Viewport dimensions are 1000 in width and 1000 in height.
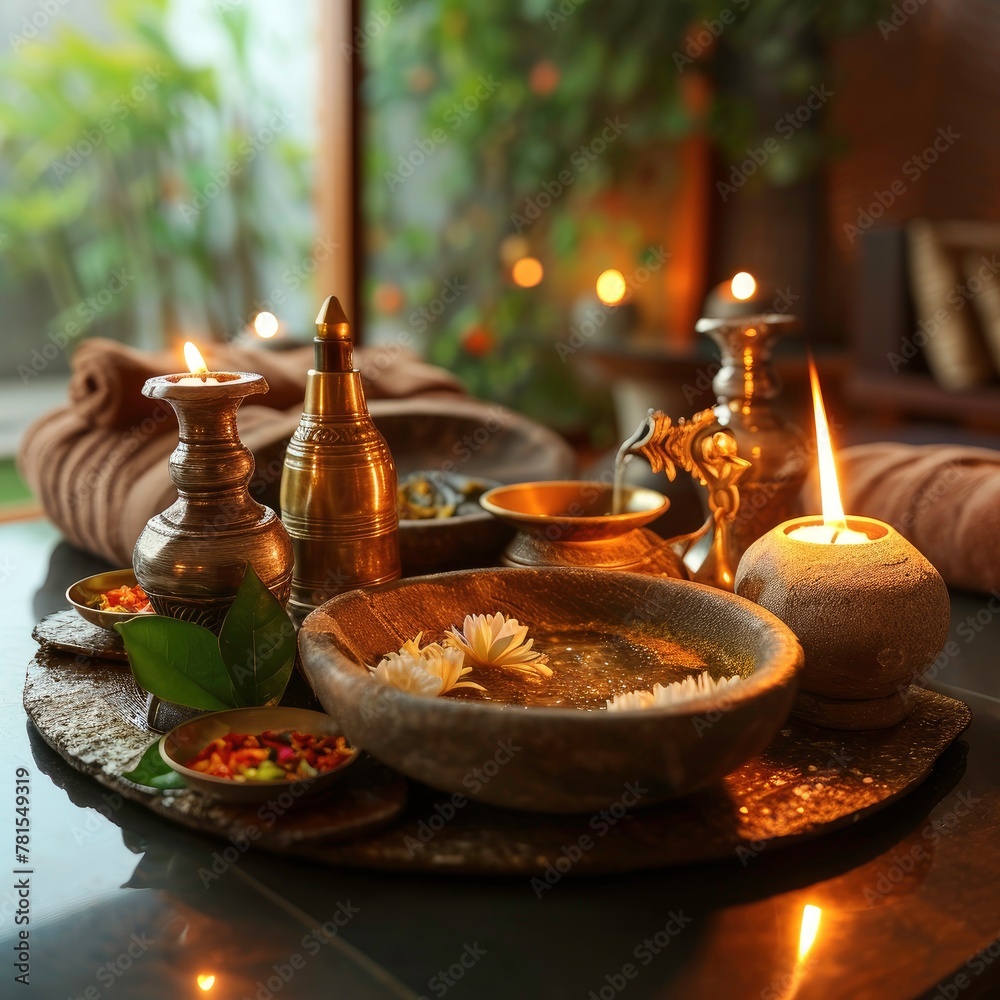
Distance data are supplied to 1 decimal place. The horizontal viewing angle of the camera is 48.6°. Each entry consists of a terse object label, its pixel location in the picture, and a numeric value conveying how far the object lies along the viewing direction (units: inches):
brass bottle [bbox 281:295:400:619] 32.9
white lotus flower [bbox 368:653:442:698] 26.1
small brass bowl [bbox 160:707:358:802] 24.5
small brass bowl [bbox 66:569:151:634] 34.0
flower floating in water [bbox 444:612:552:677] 30.1
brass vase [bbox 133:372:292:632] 29.4
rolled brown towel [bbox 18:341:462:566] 48.4
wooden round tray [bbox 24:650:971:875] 24.0
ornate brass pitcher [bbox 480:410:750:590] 34.7
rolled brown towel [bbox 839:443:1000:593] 44.7
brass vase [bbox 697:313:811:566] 41.1
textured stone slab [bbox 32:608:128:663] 34.2
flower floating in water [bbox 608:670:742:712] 24.7
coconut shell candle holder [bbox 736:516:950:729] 28.5
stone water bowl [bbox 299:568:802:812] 22.5
